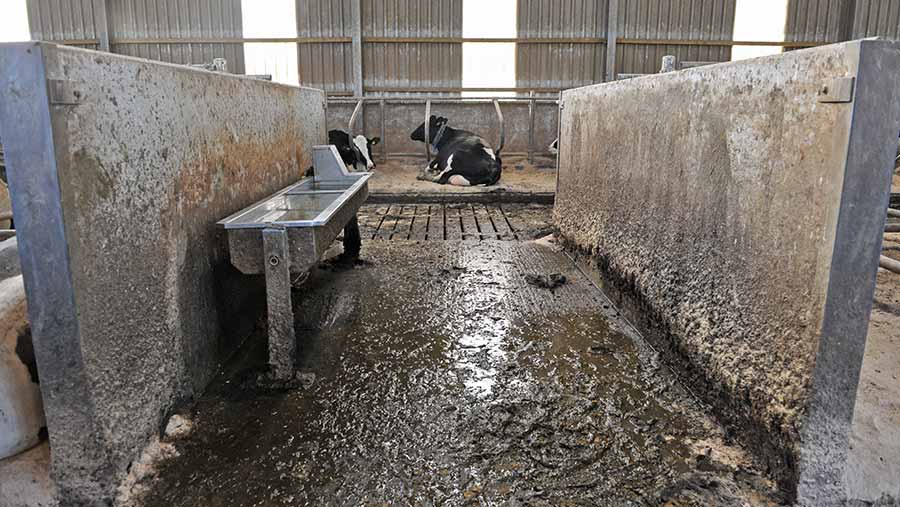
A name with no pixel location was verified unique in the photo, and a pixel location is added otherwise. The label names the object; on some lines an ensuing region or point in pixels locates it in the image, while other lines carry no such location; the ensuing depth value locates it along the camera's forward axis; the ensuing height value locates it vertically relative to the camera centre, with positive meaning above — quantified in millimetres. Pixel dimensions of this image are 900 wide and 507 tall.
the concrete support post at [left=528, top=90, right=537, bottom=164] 11758 -116
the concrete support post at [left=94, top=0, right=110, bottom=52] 12000 +1809
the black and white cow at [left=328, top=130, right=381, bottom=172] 9164 -477
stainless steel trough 2555 -560
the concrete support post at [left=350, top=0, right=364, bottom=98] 12008 +1433
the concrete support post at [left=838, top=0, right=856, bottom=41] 12420 +1950
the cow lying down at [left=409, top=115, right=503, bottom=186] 8953 -591
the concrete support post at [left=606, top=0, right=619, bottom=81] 12211 +1646
